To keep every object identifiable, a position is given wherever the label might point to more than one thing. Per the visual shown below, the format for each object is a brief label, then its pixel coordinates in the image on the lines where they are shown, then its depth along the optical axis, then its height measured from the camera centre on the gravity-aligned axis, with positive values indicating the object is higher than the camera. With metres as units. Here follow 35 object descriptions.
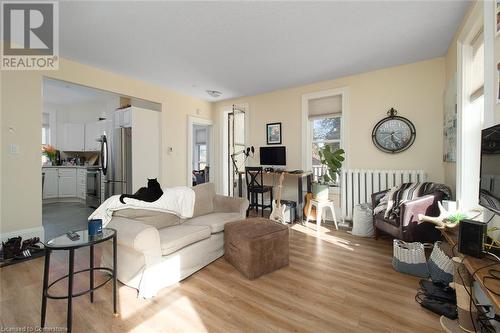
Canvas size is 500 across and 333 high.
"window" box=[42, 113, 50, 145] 6.21 +0.98
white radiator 3.50 -0.29
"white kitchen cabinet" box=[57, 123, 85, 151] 6.29 +0.77
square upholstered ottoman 2.22 -0.84
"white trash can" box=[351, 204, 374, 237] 3.44 -0.87
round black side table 1.40 -0.51
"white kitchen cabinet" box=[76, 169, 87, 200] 5.92 -0.50
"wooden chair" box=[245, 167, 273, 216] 4.42 -0.40
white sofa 1.94 -0.78
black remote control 1.57 -0.50
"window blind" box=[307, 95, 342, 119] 4.24 +1.12
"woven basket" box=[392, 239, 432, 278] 2.25 -0.97
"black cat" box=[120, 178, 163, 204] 2.48 -0.32
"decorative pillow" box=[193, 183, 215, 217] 2.97 -0.46
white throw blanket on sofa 2.27 -0.43
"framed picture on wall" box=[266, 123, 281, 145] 4.91 +0.68
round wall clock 3.56 +0.50
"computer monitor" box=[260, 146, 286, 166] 4.68 +0.20
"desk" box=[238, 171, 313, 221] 4.18 -0.44
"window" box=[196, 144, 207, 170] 8.98 +0.46
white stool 3.86 -0.72
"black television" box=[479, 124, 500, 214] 1.37 -0.03
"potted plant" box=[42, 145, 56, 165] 6.11 +0.31
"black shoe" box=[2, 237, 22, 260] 2.53 -0.94
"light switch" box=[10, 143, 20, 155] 2.85 +0.20
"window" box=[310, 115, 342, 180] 4.32 +0.58
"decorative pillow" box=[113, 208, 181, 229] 2.33 -0.56
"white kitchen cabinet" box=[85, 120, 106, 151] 5.98 +0.82
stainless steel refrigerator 4.27 +0.03
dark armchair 2.61 -0.62
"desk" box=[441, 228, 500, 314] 0.98 -0.57
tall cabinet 4.26 +0.48
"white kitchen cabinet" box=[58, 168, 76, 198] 5.98 -0.46
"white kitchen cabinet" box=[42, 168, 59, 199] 5.84 -0.48
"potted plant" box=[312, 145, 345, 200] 3.89 -0.07
